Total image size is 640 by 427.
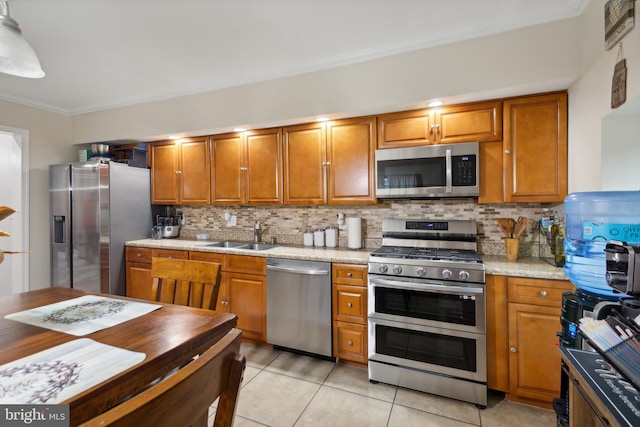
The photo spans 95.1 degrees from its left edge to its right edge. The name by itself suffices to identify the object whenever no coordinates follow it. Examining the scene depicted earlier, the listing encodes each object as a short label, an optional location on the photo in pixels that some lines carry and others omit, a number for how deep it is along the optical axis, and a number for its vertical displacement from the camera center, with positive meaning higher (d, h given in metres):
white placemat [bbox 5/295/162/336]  1.19 -0.45
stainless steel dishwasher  2.45 -0.80
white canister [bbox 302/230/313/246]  3.10 -0.27
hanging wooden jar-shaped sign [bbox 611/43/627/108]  1.46 +0.65
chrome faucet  3.37 -0.22
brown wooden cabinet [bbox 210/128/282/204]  3.00 +0.49
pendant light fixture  1.19 +0.69
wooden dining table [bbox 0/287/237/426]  0.78 -0.46
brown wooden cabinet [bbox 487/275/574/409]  1.86 -0.83
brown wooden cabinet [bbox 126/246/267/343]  2.72 -0.73
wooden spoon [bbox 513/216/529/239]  2.20 -0.11
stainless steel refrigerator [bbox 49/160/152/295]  3.21 -0.08
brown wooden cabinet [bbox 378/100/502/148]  2.26 +0.71
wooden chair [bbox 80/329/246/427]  0.43 -0.32
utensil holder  2.20 -0.28
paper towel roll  2.82 -0.19
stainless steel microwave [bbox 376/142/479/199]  2.30 +0.33
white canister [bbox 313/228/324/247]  3.02 -0.25
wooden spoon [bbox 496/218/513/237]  2.27 -0.11
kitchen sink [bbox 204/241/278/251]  3.25 -0.36
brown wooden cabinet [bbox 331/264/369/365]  2.34 -0.81
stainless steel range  1.99 -0.79
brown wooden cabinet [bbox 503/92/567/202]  2.10 +0.46
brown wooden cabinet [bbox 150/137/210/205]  3.38 +0.50
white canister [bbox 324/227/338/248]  2.97 -0.25
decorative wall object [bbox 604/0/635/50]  1.39 +0.96
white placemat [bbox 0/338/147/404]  0.74 -0.46
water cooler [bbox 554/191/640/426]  1.39 -0.22
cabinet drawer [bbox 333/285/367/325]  2.34 -0.74
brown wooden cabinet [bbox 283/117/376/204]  2.63 +0.48
